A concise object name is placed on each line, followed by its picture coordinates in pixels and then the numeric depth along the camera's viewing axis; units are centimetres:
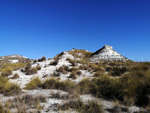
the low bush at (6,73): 828
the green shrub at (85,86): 462
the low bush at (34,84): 568
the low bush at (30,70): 901
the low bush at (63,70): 907
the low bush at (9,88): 476
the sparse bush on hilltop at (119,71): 788
